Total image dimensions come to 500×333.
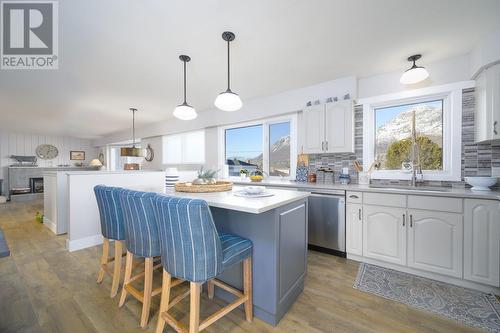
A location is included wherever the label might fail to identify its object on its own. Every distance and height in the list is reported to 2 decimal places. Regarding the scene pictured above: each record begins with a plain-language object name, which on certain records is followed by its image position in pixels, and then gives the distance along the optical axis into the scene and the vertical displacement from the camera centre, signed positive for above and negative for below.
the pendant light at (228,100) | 1.89 +0.61
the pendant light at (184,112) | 2.33 +0.62
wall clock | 7.76 +0.53
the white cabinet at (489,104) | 1.91 +0.60
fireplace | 7.00 -0.68
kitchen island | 1.45 -0.59
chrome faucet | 2.51 +0.03
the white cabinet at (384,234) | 2.17 -0.76
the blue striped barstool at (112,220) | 1.72 -0.48
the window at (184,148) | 5.17 +0.47
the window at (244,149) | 4.09 +0.35
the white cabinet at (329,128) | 2.81 +0.55
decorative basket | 1.83 -0.21
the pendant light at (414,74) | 2.38 +1.09
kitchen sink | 2.12 -0.26
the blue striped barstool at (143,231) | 1.39 -0.48
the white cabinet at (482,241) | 1.76 -0.68
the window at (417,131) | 2.40 +0.45
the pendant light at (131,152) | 4.26 +0.28
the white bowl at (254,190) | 1.73 -0.21
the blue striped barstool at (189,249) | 1.12 -0.49
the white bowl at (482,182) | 2.03 -0.17
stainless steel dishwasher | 2.53 -0.71
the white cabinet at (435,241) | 1.91 -0.75
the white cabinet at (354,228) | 2.41 -0.76
